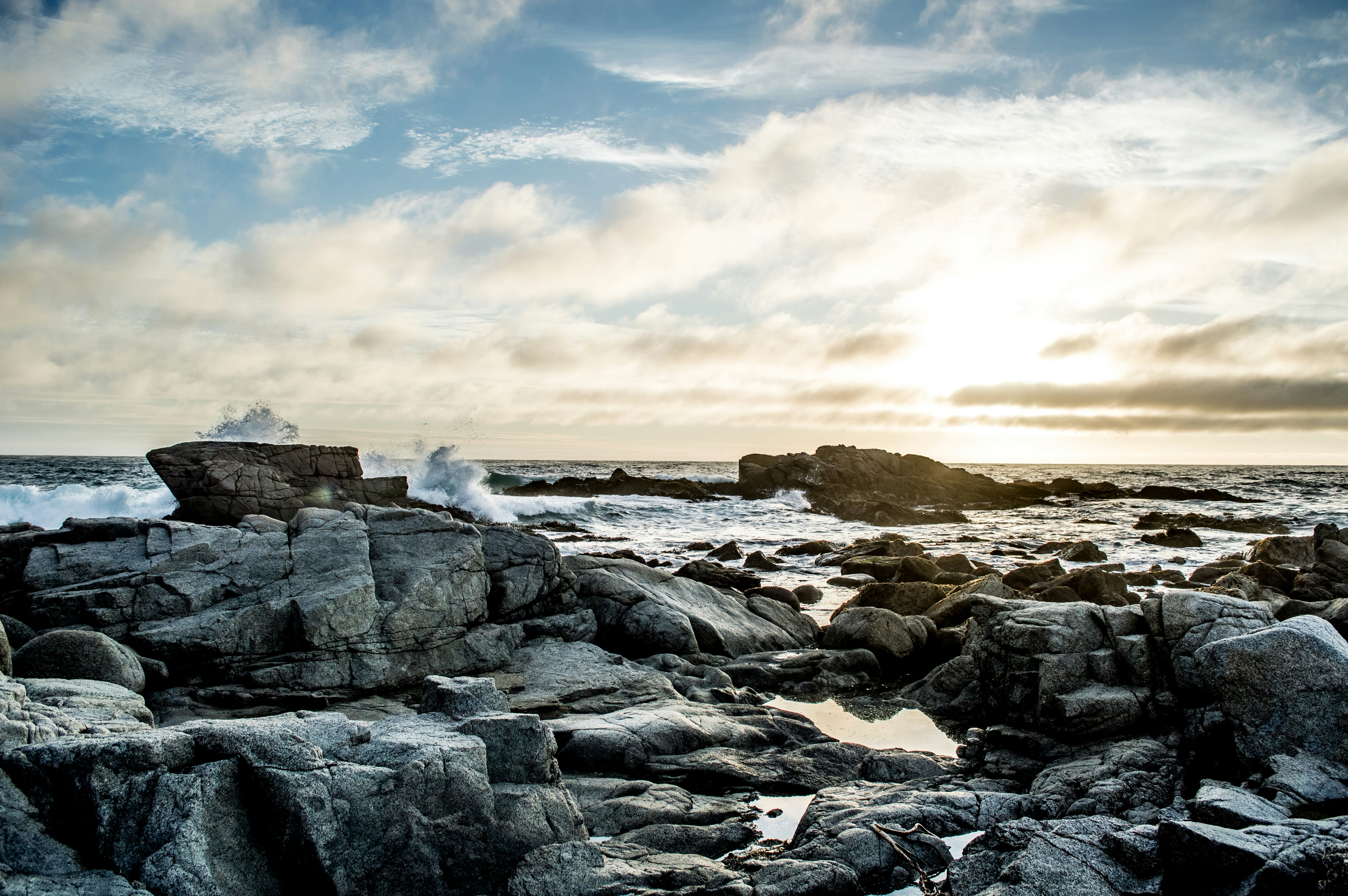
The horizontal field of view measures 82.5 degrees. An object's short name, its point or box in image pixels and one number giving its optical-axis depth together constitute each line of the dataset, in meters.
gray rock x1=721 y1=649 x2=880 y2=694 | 12.94
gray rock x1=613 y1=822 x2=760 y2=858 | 6.87
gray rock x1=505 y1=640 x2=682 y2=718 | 10.75
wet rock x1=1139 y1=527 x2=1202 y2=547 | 32.47
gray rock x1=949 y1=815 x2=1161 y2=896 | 5.48
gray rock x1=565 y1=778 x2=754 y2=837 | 7.29
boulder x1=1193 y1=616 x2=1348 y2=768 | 7.27
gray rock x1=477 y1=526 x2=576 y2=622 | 13.57
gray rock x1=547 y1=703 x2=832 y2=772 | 8.68
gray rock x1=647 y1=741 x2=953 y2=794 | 8.57
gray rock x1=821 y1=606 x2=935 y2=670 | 14.16
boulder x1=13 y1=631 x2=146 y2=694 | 8.43
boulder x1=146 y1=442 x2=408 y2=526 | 22.09
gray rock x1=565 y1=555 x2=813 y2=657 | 14.22
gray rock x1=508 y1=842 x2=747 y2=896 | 5.82
